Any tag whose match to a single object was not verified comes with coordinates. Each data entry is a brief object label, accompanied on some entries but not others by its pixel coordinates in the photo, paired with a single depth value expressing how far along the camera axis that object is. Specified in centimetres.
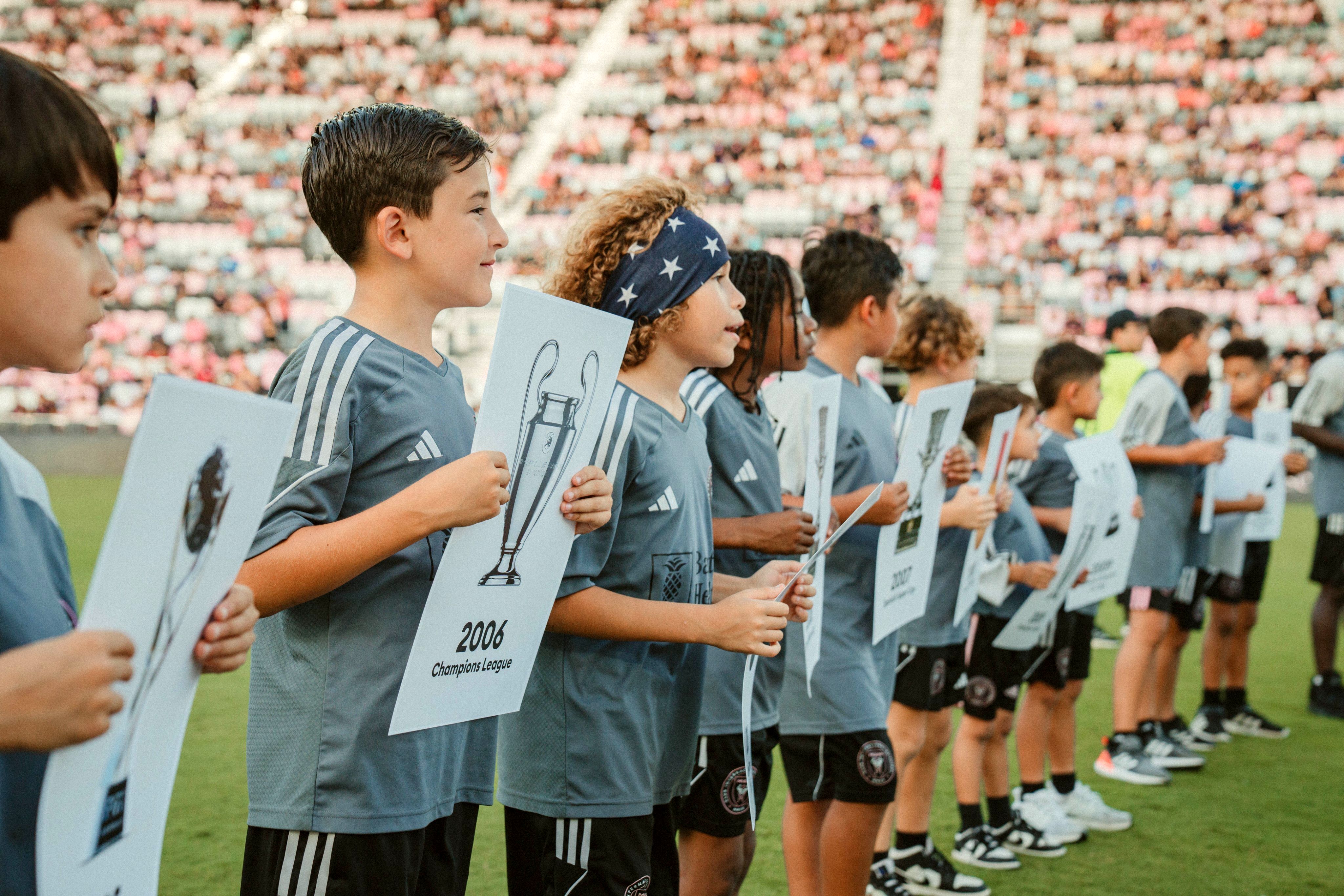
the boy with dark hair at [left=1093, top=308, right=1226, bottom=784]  474
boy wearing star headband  191
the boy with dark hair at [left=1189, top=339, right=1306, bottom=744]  532
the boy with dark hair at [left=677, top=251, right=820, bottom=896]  238
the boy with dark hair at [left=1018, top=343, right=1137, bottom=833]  407
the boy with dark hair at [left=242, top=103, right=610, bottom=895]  149
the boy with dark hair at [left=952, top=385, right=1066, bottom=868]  373
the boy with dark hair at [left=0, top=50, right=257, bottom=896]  102
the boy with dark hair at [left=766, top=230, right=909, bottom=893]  275
